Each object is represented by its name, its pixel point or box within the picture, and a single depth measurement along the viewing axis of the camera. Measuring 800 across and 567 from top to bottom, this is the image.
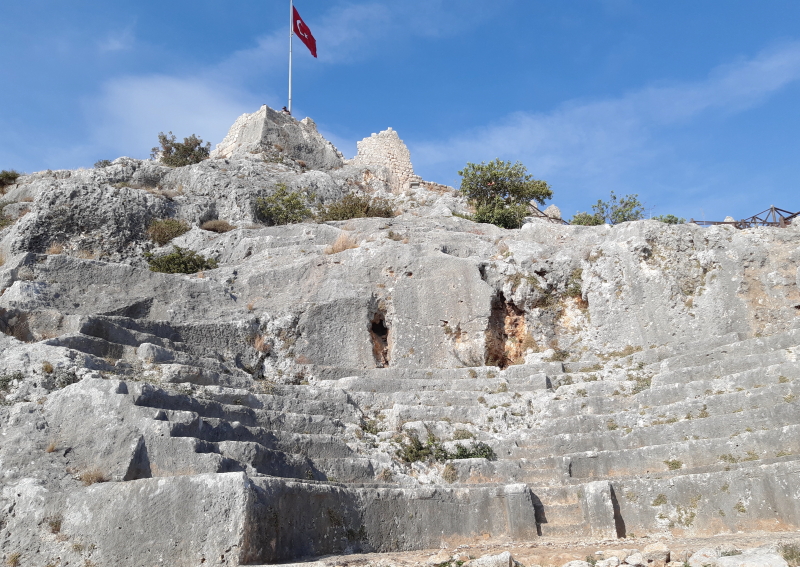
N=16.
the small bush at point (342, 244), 18.75
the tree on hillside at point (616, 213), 31.83
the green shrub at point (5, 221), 21.73
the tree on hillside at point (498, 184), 29.66
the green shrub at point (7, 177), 27.27
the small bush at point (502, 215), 24.86
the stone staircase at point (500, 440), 9.69
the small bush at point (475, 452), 12.20
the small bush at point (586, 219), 31.06
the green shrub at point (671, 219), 31.29
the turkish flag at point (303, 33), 40.09
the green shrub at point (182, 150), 32.84
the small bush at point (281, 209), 24.84
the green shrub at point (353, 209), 24.31
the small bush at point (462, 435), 12.68
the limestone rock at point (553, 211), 38.50
